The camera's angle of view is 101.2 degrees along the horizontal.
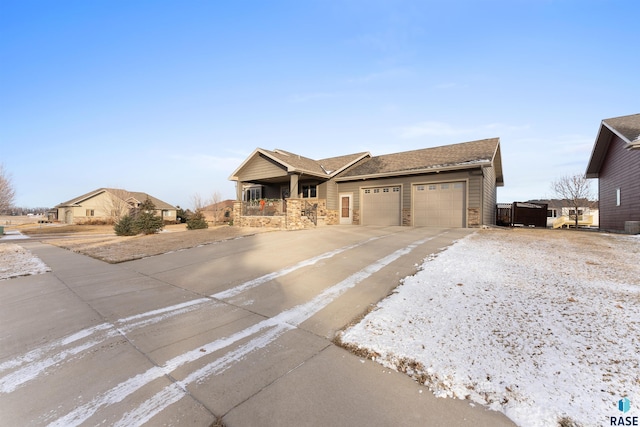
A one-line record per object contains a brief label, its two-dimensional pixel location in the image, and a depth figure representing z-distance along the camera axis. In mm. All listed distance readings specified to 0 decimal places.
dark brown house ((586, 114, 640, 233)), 12344
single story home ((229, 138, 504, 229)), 14016
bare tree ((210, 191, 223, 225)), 35706
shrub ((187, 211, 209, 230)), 18031
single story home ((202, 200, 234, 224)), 36875
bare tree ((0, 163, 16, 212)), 19828
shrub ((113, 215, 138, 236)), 16484
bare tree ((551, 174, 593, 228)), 29875
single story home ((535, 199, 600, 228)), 30344
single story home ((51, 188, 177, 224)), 35084
